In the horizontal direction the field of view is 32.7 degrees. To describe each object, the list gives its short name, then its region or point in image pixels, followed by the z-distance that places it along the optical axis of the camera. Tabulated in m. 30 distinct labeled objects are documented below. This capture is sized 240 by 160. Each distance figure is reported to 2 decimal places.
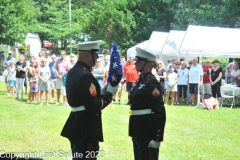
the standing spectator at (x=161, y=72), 15.78
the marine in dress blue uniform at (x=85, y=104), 4.48
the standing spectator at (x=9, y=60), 19.15
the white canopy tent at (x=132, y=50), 25.62
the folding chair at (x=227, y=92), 16.17
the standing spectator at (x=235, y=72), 17.41
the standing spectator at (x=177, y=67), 17.16
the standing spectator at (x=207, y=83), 16.53
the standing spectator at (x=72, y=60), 14.91
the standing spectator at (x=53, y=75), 15.85
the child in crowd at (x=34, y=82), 15.45
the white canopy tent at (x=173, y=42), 20.39
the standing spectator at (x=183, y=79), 16.83
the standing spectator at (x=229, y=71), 18.85
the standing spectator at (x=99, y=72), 14.05
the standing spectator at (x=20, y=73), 16.58
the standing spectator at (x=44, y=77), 15.17
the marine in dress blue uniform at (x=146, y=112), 4.80
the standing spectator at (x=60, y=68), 15.25
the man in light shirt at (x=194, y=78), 16.08
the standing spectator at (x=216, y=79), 16.00
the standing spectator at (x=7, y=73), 18.64
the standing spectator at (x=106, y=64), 15.05
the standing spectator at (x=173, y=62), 17.51
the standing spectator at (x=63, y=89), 14.90
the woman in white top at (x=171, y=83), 16.23
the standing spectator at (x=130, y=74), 15.51
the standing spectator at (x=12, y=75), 18.36
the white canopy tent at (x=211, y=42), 16.23
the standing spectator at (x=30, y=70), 15.54
